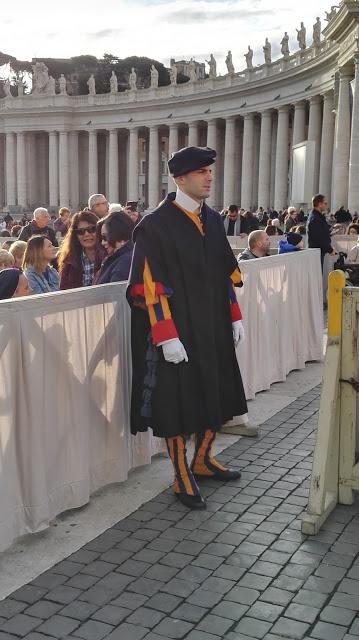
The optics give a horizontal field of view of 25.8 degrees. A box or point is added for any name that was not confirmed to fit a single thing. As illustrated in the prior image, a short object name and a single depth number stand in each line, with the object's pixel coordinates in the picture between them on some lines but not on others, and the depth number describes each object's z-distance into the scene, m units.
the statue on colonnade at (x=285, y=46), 55.66
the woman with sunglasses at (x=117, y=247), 7.23
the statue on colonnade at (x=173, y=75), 71.62
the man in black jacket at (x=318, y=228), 15.45
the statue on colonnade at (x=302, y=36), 53.12
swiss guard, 6.02
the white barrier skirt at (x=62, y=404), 5.38
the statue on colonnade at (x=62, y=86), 81.62
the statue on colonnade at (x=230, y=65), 62.91
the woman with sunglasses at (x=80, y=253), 8.34
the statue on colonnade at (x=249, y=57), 61.18
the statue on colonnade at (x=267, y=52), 57.72
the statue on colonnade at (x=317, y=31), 50.88
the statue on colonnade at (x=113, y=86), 77.06
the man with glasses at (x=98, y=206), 10.66
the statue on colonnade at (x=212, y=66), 67.44
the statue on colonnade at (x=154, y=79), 72.58
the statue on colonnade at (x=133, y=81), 75.31
